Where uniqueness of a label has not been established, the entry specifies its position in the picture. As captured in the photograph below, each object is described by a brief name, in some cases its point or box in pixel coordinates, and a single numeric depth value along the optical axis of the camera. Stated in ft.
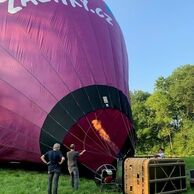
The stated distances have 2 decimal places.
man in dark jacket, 15.51
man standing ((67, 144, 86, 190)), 17.00
